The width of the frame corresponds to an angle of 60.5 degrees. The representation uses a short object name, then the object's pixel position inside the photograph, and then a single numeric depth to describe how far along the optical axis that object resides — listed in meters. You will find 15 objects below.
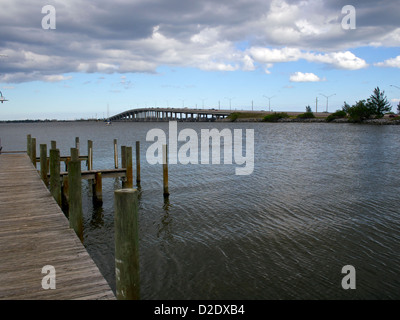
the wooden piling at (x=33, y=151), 20.62
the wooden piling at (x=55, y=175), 12.61
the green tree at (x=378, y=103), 128.25
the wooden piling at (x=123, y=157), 19.24
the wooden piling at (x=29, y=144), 22.74
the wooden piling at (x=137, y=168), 21.02
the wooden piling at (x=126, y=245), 4.88
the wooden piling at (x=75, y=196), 8.60
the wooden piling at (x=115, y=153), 23.98
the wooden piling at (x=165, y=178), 17.64
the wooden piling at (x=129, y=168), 15.91
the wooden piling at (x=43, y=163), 15.23
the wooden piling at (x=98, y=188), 16.42
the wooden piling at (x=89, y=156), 21.67
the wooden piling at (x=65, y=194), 16.58
